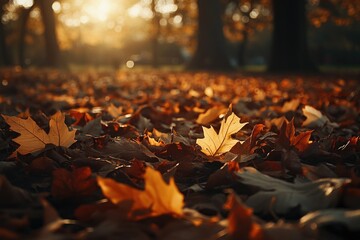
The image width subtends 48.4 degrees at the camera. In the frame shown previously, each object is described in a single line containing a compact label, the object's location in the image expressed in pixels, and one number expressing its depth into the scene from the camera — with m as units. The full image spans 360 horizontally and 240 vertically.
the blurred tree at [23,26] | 27.22
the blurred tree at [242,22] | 30.56
